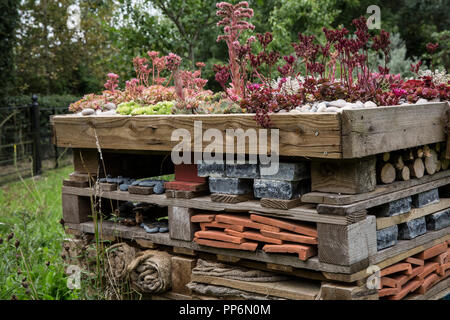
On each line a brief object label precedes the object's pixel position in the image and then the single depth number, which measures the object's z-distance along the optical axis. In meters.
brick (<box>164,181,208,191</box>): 2.97
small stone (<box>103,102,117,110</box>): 3.83
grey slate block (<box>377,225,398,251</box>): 2.64
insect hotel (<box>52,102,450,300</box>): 2.41
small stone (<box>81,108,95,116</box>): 3.62
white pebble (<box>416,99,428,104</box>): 3.00
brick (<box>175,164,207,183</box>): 3.04
